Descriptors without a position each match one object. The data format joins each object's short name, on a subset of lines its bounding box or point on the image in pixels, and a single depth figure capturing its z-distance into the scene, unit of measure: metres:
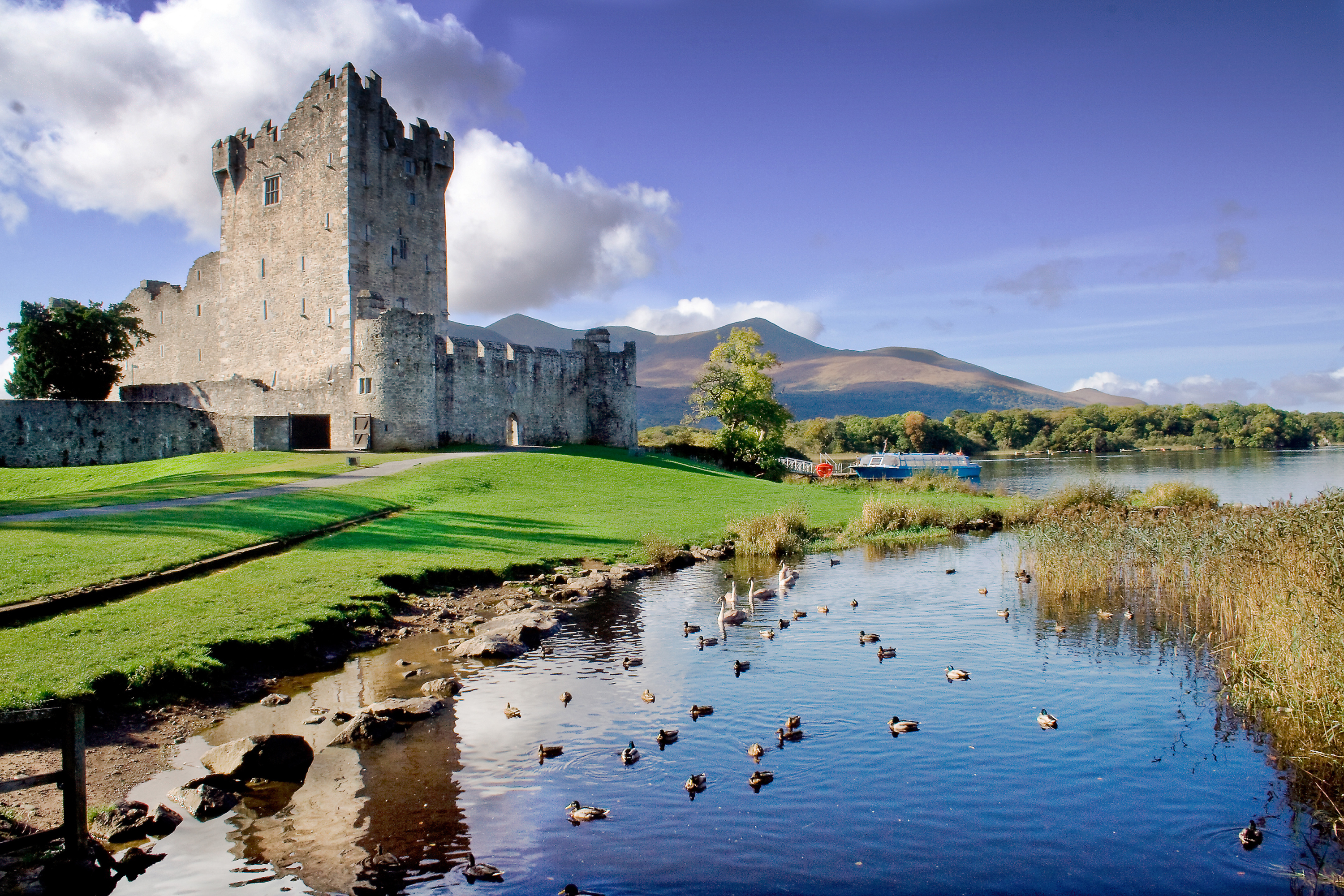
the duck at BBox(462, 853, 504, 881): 7.15
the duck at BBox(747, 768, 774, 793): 8.91
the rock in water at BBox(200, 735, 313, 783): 8.81
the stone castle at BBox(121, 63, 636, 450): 40.41
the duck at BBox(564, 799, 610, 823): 8.12
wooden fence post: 6.61
